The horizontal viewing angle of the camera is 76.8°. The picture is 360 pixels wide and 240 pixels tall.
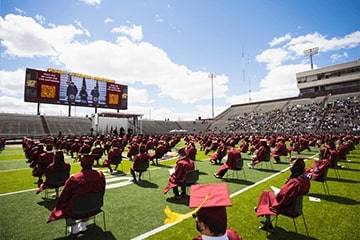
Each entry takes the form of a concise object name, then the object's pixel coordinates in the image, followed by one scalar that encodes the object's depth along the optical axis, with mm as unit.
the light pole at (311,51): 75038
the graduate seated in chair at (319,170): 7520
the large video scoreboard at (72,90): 38625
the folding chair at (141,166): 9406
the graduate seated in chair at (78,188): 4434
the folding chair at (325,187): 7508
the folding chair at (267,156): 12230
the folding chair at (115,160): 11359
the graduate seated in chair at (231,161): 9903
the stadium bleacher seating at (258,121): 41688
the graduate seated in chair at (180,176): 7098
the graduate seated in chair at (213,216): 2154
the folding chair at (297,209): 4498
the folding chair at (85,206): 4214
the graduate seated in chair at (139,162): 9398
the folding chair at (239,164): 9809
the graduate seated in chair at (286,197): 4590
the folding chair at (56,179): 6555
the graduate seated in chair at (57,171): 6555
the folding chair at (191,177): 6987
